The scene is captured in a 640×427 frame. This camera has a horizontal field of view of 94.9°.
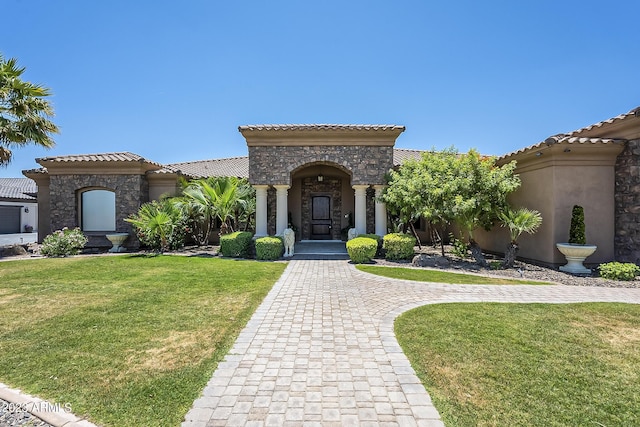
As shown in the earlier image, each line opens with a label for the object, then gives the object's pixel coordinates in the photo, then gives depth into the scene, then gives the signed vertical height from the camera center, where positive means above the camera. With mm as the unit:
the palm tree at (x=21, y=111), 11156 +4193
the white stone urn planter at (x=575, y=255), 8930 -1289
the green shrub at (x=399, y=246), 11742 -1304
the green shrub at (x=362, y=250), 11344 -1396
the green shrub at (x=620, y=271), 8414 -1682
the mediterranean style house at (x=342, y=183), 9648 +1389
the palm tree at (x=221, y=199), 13430 +723
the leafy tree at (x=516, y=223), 9617 -317
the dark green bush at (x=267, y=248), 12172 -1418
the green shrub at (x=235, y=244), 12711 -1312
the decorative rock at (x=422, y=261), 10875 -1771
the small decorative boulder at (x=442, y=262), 10719 -1781
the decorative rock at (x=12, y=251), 14048 -1726
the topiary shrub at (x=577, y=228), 9172 -458
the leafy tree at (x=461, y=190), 10273 +839
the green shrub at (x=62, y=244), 13141 -1309
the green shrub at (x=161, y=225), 13250 -471
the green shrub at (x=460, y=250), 11906 -1479
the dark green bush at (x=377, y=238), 12594 -1062
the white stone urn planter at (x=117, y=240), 14406 -1252
